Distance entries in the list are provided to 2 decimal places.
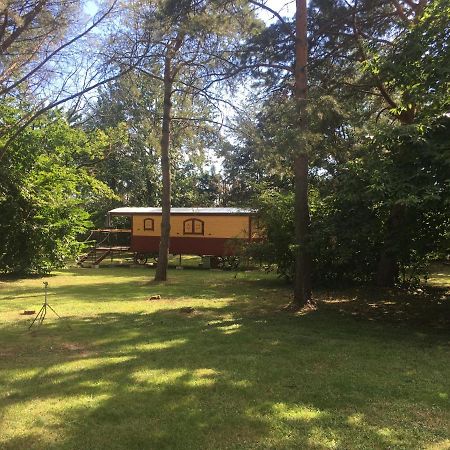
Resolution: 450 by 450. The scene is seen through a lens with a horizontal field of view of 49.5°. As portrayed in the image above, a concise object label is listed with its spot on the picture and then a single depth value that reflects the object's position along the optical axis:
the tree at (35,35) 10.35
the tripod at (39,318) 8.91
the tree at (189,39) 10.67
